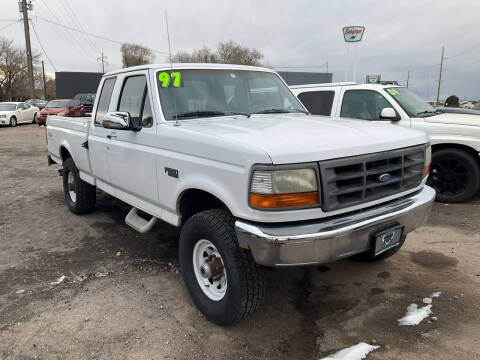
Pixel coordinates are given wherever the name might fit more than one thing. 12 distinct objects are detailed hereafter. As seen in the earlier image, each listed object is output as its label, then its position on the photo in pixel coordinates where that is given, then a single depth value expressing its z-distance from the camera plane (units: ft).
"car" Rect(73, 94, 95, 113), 65.66
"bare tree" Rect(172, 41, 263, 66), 178.29
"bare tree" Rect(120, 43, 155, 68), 179.63
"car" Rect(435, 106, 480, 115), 28.13
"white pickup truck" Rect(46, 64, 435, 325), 8.23
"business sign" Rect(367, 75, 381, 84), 61.05
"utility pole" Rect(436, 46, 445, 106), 200.21
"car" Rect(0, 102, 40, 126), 75.19
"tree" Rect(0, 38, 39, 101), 172.14
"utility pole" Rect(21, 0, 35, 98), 94.79
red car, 72.23
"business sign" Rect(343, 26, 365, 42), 46.78
